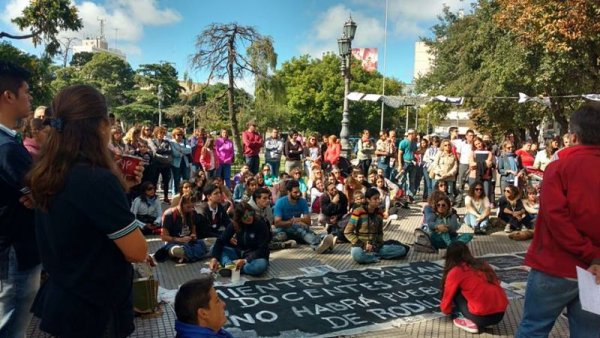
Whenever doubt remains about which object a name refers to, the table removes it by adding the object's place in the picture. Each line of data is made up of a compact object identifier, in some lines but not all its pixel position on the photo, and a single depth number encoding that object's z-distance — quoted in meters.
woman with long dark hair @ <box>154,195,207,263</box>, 6.20
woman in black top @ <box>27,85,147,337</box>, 1.79
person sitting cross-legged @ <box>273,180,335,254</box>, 7.40
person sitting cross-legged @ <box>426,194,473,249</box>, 7.07
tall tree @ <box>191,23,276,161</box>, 15.36
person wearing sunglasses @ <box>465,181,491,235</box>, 8.62
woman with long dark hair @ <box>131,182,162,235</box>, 7.54
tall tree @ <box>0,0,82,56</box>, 18.80
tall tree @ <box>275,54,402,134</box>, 45.28
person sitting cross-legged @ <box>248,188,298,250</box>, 7.15
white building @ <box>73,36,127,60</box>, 128.12
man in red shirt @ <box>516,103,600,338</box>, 2.47
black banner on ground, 4.27
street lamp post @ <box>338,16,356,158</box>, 12.37
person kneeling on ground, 4.13
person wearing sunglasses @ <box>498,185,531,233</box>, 8.72
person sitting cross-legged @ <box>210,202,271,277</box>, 5.92
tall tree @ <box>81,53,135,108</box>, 54.53
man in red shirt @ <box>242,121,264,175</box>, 11.70
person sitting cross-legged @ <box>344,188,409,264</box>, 6.59
